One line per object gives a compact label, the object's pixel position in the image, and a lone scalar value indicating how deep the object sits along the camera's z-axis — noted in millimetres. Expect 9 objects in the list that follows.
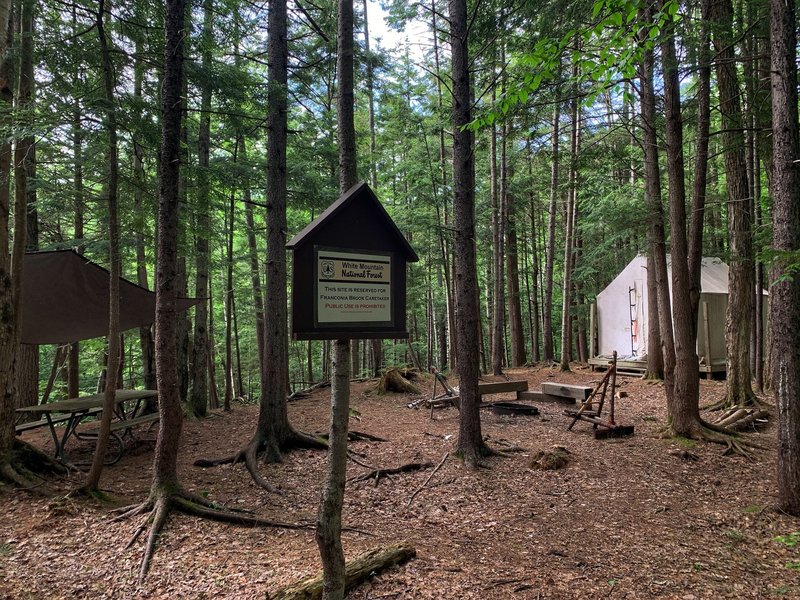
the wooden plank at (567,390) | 8586
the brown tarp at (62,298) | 6070
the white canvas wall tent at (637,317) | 12211
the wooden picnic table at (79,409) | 5412
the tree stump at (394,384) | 11336
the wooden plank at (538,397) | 9766
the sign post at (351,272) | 2592
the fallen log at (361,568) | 2758
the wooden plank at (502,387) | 8633
